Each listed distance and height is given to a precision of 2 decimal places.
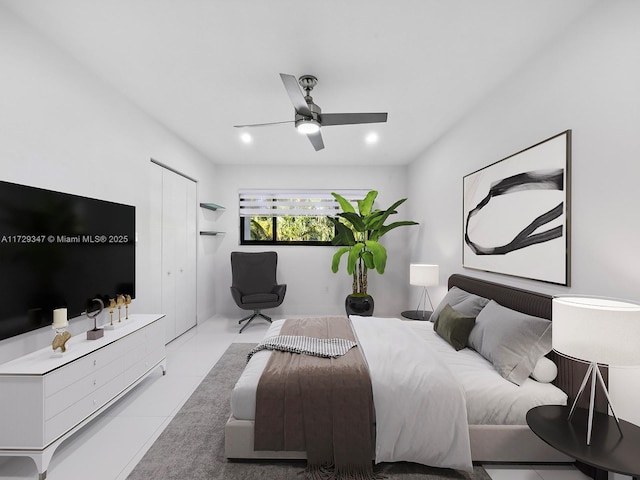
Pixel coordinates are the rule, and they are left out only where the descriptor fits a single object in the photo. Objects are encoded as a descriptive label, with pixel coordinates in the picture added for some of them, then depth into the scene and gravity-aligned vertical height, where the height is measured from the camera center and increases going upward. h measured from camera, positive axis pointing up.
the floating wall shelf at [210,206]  4.77 +0.48
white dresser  1.66 -0.94
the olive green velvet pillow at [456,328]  2.38 -0.73
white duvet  1.71 -1.03
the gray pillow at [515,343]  1.87 -0.68
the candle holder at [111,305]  2.52 -0.57
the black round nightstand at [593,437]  1.19 -0.88
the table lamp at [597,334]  1.23 -0.41
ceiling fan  2.45 +0.99
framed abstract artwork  1.98 +0.18
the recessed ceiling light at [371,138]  3.86 +1.29
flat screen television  1.82 -0.13
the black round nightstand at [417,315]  3.56 -0.94
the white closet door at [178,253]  3.80 -0.22
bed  1.77 -1.09
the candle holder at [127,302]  2.73 -0.59
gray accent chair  4.82 -0.65
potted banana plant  4.43 -0.11
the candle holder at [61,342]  1.90 -0.66
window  5.41 +0.38
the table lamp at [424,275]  3.62 -0.45
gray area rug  1.72 -1.34
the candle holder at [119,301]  2.61 -0.56
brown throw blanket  1.72 -1.05
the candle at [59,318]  1.99 -0.54
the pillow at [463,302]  2.56 -0.59
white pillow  1.89 -0.83
